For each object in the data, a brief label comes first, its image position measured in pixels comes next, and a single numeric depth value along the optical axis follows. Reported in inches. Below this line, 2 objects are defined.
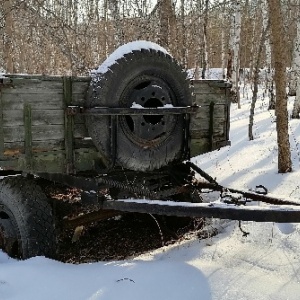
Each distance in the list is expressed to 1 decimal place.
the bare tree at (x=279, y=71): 259.4
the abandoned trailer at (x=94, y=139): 160.9
